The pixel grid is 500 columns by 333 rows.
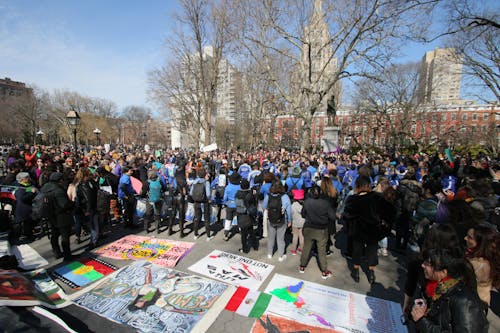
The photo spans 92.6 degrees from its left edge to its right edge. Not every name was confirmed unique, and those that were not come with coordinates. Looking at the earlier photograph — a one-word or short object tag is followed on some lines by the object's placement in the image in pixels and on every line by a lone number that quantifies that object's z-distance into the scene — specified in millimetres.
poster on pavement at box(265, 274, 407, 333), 3271
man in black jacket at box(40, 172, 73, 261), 4683
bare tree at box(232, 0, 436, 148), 14773
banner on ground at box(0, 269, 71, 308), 2132
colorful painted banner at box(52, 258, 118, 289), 4199
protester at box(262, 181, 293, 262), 4820
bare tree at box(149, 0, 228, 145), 20202
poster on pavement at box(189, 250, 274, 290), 4332
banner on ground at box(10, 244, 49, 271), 4656
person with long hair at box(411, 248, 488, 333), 1491
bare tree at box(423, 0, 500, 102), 16656
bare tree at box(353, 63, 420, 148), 28453
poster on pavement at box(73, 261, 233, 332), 3254
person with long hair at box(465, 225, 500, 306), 2621
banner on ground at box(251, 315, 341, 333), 3138
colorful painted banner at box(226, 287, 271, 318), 3500
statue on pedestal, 17812
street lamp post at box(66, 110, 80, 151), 11110
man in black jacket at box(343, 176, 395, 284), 3953
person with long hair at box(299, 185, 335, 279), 4238
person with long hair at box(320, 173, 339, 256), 4836
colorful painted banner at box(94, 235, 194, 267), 5107
